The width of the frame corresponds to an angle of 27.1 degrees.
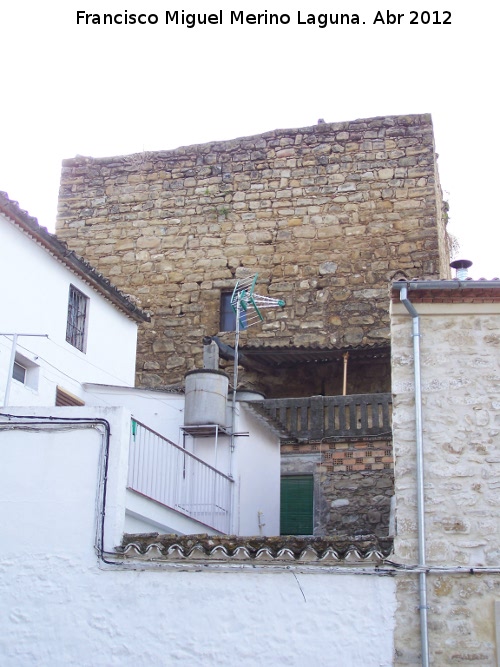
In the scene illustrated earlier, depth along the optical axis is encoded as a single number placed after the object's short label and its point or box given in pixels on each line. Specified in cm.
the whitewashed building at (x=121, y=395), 1144
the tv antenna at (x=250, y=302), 1750
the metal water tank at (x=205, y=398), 1316
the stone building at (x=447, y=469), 852
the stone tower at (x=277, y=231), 1795
